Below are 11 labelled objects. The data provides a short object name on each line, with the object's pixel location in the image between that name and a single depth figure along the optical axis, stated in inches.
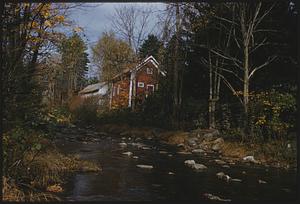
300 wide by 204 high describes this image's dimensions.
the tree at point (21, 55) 209.6
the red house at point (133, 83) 1097.3
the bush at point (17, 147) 217.6
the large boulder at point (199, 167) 375.1
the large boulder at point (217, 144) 544.4
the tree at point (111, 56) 1197.7
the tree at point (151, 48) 1060.5
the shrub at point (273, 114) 484.1
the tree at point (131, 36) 1135.6
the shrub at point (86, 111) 1070.6
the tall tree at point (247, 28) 548.1
